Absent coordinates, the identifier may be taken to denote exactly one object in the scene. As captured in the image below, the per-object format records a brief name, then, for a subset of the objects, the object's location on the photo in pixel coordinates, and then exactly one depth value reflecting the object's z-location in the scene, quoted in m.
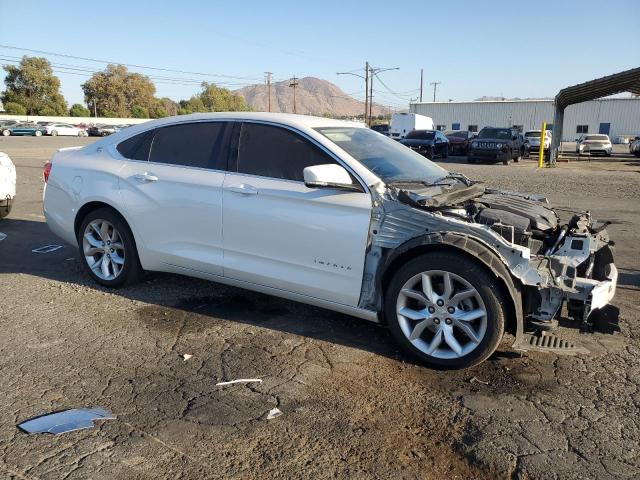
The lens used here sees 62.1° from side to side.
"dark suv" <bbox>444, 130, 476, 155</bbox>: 29.55
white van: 36.00
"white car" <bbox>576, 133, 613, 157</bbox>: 30.73
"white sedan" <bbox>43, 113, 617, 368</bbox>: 3.44
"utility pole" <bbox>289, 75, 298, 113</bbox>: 76.81
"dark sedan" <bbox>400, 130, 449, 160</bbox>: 24.83
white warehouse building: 56.41
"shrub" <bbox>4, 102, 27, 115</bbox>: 69.81
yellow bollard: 23.38
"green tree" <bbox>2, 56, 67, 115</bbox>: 73.00
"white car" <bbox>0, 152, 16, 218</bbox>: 7.71
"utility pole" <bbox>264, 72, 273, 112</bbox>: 80.31
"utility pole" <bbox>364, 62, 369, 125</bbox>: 62.06
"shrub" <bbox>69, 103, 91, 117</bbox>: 79.56
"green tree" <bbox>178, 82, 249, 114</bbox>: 101.06
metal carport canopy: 19.65
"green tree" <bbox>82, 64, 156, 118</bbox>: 87.56
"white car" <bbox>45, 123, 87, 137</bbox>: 53.45
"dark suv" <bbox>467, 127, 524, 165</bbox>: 23.53
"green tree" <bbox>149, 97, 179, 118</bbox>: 95.78
